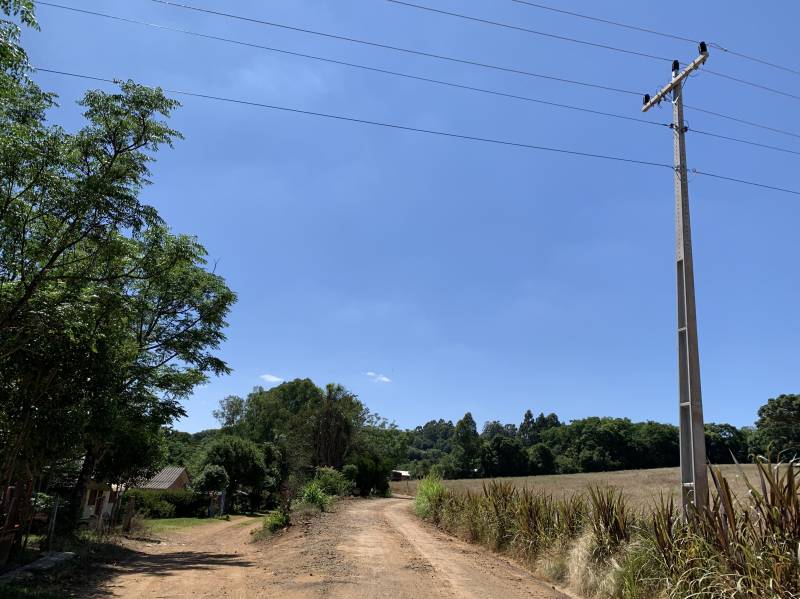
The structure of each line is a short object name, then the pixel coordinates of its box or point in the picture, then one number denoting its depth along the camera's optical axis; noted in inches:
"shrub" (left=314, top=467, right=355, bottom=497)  1494.8
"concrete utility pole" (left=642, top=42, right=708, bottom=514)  328.8
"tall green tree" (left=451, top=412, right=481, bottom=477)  3804.1
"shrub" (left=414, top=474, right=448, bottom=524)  901.8
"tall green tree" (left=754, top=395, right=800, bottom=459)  2105.1
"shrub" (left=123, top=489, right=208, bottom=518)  1280.8
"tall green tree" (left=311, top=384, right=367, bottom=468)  2114.9
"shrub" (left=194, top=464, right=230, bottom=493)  1512.1
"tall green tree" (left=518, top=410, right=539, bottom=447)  6232.3
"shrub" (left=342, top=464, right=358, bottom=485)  1940.2
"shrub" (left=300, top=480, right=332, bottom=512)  1054.0
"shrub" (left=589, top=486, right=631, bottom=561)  387.2
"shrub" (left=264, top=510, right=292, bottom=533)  790.5
